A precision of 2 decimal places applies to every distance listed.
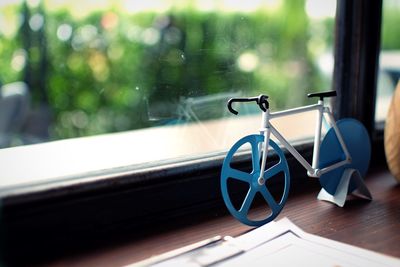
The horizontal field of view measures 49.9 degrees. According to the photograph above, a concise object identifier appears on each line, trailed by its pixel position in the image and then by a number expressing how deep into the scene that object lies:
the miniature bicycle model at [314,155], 0.69
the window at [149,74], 0.82
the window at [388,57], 1.13
